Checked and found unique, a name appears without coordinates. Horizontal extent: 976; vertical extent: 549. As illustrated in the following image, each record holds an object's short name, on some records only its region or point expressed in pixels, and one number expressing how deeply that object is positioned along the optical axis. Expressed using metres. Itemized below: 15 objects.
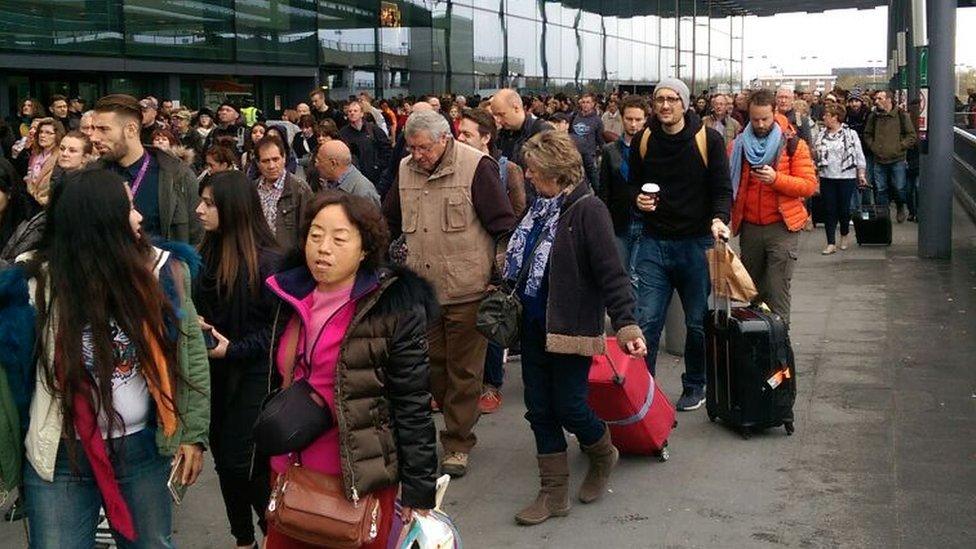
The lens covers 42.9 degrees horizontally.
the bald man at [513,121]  8.65
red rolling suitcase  5.89
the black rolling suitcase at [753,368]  6.58
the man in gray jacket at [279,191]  6.59
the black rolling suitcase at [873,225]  14.16
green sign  13.18
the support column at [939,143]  12.76
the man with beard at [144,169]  6.07
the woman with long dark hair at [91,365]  3.55
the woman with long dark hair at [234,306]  4.77
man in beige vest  6.24
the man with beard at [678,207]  6.98
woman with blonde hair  5.27
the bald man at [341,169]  7.47
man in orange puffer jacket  7.68
